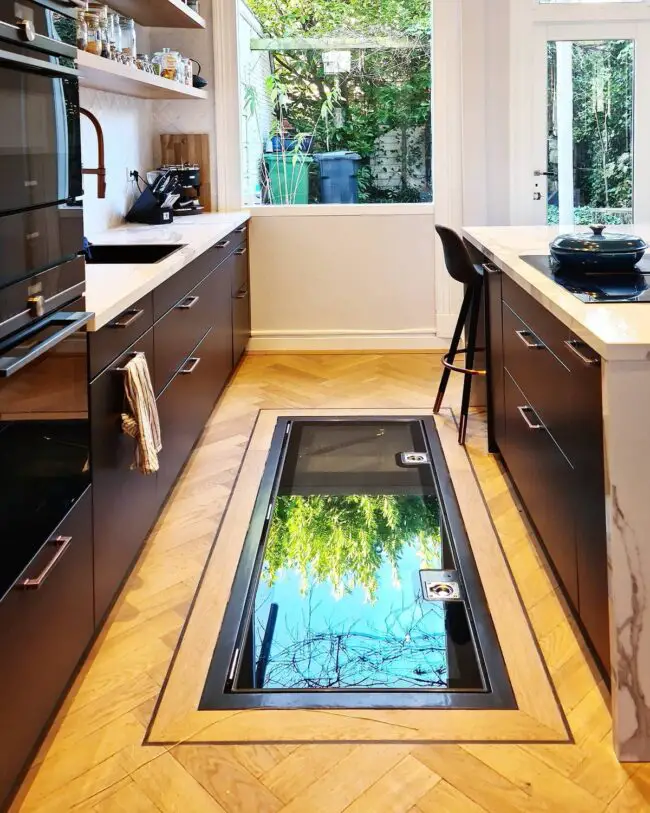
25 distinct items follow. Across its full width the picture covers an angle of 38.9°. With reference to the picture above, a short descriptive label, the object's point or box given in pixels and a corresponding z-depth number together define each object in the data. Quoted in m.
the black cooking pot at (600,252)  2.61
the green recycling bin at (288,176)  5.85
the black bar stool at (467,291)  3.79
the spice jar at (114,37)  3.49
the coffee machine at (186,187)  5.29
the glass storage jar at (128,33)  3.98
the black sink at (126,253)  3.69
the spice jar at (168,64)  4.66
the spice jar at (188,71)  4.96
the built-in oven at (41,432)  1.62
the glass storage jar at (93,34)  3.23
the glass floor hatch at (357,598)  2.13
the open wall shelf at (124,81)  3.19
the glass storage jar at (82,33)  3.18
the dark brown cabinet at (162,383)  2.32
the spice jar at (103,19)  3.26
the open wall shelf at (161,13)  4.27
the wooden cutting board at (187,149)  5.67
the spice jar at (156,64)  4.50
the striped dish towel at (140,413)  2.48
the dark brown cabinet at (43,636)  1.62
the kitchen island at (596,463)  1.77
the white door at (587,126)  5.59
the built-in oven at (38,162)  1.59
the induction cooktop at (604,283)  2.25
